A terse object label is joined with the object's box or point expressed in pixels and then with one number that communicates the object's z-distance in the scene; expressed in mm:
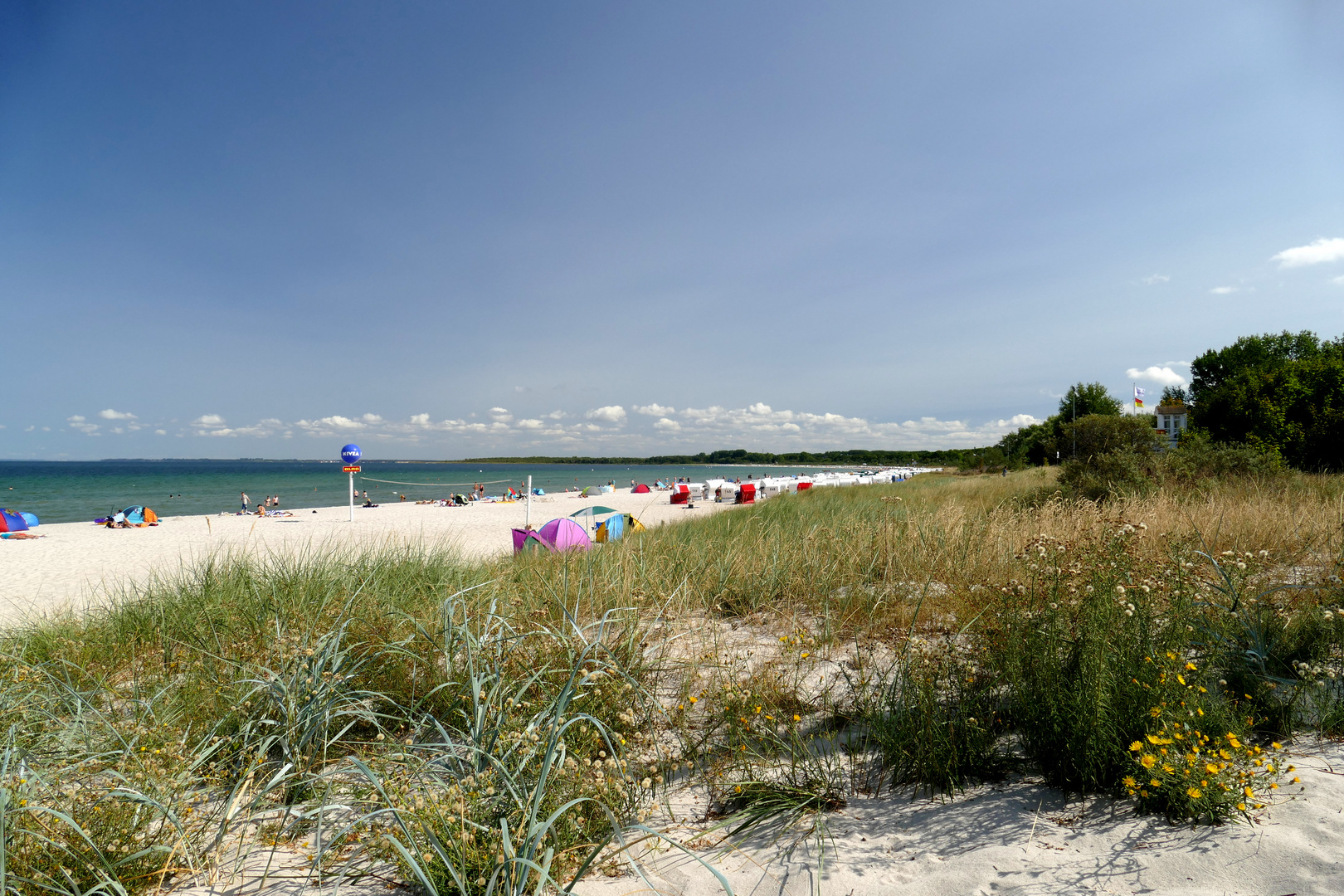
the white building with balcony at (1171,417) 59500
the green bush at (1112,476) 9711
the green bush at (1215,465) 10508
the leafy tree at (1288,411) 19625
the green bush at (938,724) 2469
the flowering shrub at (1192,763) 1979
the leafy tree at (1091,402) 57906
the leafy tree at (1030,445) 46538
